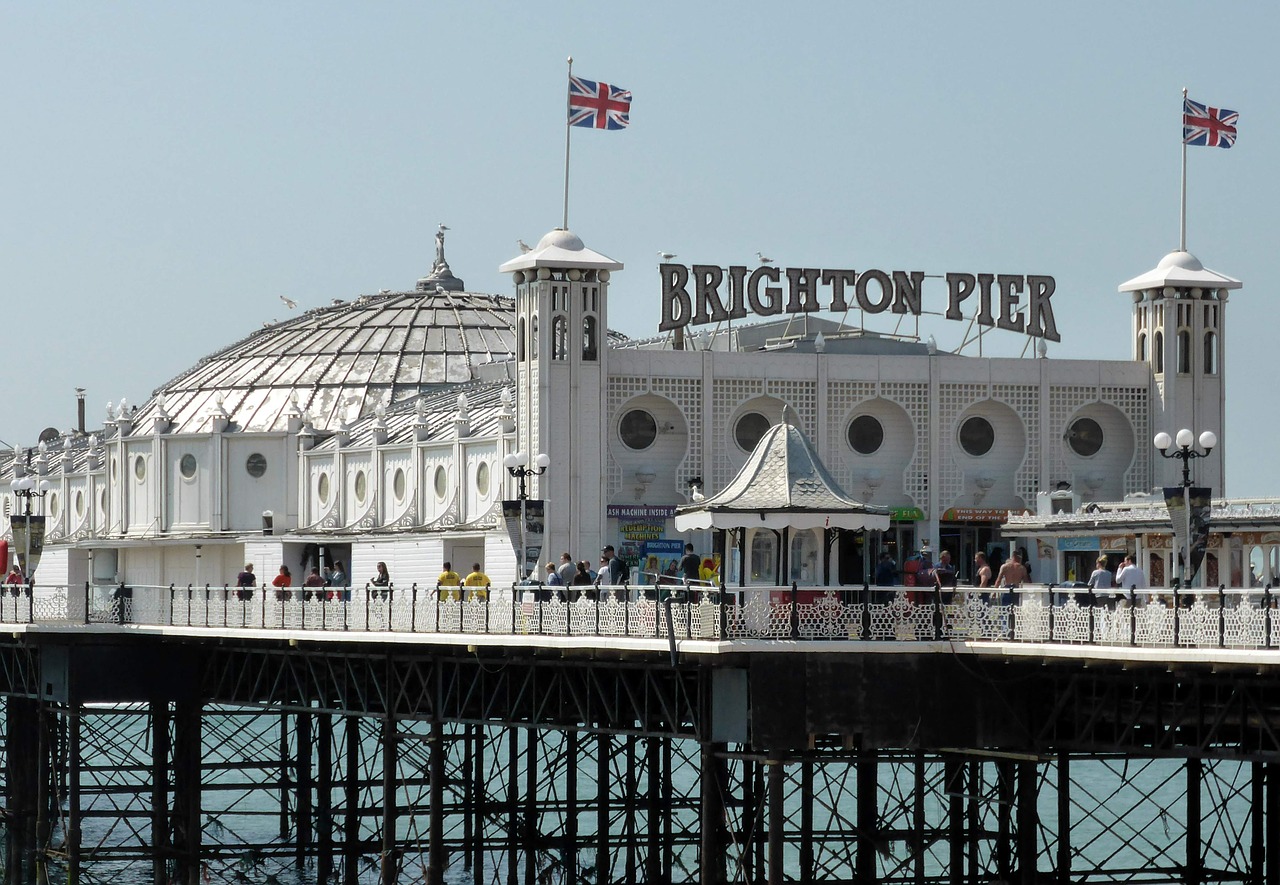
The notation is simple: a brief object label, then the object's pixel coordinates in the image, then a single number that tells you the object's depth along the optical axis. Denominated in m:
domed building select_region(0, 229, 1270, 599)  61.28
